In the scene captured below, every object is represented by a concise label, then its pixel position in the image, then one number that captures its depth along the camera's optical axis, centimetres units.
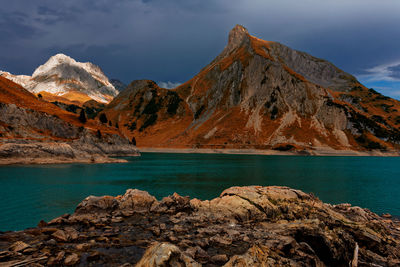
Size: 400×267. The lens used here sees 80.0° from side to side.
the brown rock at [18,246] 1282
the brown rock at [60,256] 1228
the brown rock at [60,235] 1526
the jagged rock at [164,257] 970
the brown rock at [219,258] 1342
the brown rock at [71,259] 1217
